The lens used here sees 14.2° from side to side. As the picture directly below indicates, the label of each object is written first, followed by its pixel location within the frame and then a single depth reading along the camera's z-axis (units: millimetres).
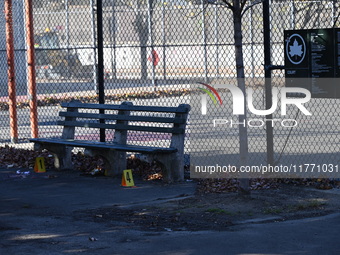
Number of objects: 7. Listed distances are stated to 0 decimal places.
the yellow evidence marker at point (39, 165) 20161
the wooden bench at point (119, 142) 17663
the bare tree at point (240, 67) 15416
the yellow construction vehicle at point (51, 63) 53970
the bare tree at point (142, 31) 37129
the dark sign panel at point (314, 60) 17559
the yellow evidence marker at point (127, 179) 17796
